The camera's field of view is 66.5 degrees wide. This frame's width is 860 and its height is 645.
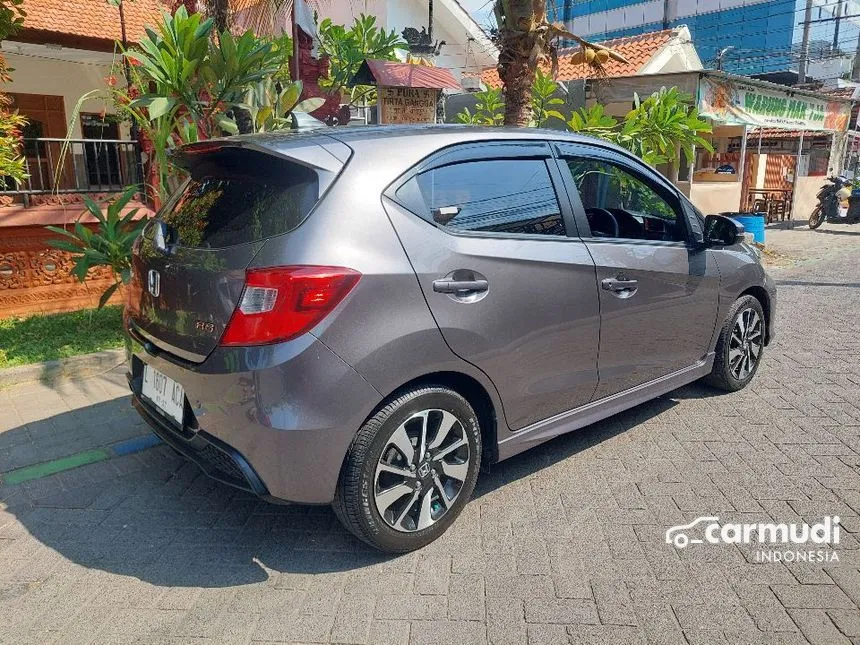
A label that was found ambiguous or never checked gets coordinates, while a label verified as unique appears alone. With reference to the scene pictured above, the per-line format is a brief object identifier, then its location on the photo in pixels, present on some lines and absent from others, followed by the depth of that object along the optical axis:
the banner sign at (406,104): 8.10
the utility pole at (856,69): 30.40
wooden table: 18.94
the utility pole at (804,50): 26.11
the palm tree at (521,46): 7.34
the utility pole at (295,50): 7.61
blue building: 38.06
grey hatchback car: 2.41
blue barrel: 11.41
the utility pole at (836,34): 28.58
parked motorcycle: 16.12
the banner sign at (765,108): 13.31
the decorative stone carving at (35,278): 6.34
